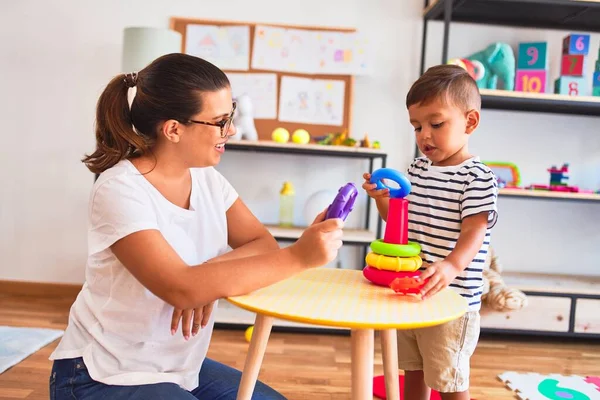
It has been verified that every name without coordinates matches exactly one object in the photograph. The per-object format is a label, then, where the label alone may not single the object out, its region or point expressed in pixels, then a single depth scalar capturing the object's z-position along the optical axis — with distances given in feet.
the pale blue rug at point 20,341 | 6.89
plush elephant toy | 8.90
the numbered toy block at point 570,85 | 8.92
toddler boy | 4.34
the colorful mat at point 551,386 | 6.73
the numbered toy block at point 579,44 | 8.99
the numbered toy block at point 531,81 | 9.02
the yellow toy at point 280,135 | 9.07
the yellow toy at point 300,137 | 9.14
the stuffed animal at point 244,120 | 9.10
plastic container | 9.66
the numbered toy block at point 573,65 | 8.95
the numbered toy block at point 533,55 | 9.15
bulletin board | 9.72
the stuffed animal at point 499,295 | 8.28
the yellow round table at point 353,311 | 2.97
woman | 3.26
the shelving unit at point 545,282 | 8.55
